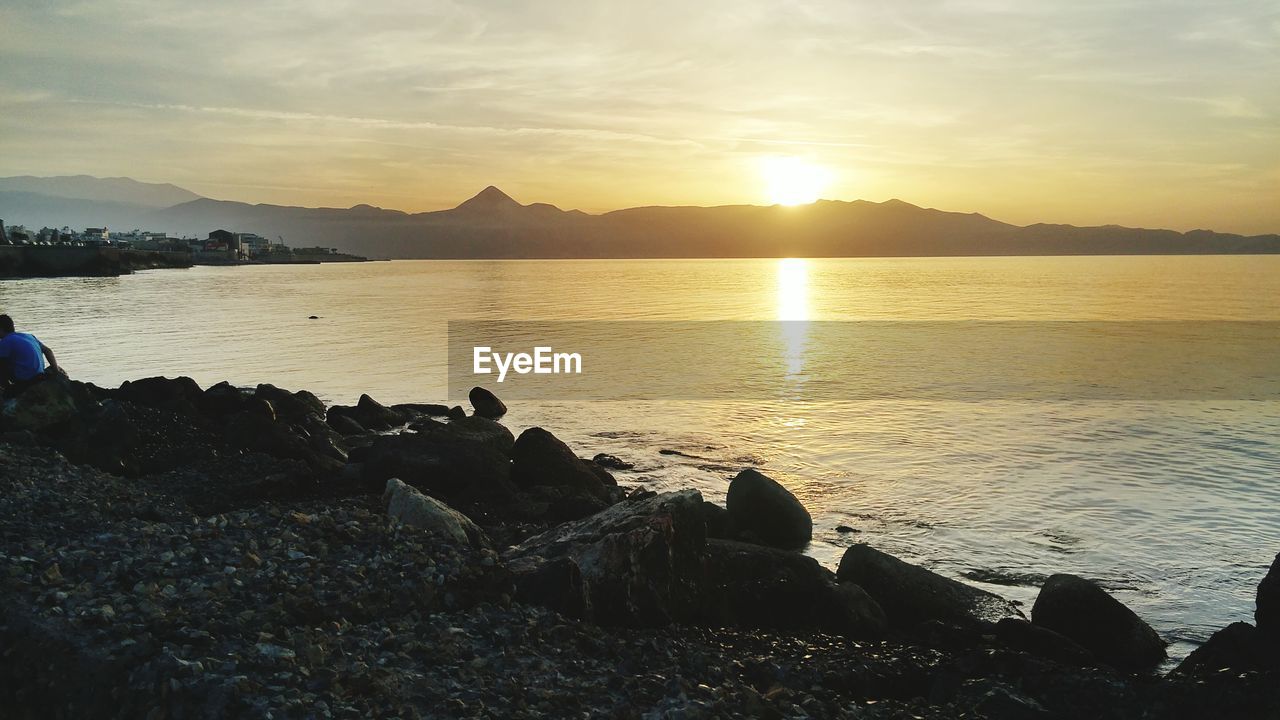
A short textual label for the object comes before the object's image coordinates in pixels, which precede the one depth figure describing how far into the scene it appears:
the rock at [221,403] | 17.78
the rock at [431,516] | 8.96
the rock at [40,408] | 13.95
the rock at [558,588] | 7.52
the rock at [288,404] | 18.62
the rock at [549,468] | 13.80
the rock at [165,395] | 16.42
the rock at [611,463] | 17.39
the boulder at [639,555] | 7.91
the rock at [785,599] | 8.77
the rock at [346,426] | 19.19
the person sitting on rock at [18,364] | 15.38
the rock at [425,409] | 22.70
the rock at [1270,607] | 7.69
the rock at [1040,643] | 8.22
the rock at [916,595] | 9.19
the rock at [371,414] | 20.59
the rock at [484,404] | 23.02
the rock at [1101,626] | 8.66
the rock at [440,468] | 12.48
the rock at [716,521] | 11.96
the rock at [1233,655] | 7.46
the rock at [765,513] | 12.51
